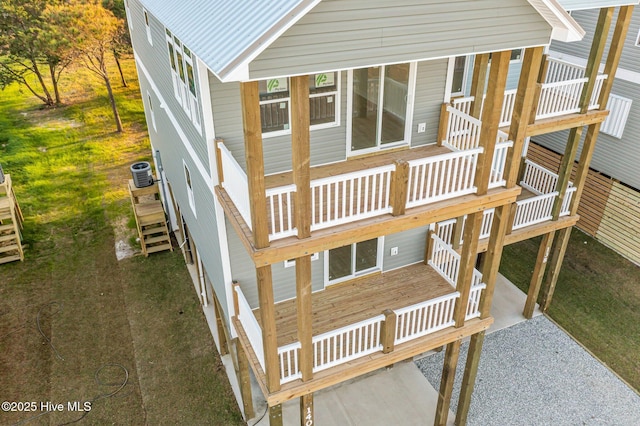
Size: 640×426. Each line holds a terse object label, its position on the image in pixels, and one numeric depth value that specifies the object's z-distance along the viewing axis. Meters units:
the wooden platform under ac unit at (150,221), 17.42
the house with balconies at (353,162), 6.56
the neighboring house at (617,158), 15.86
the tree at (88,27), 25.55
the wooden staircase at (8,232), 17.62
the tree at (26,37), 27.33
